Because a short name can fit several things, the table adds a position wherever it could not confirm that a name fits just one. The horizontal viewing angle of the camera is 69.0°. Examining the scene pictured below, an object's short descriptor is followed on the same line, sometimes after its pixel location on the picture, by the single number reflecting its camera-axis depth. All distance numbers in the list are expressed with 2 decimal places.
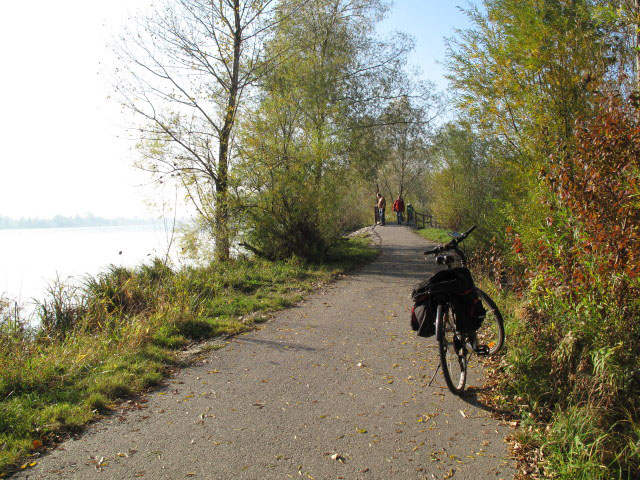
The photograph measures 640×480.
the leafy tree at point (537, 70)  7.69
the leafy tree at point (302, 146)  12.89
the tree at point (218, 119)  12.90
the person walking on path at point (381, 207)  30.64
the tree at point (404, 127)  19.56
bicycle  4.36
